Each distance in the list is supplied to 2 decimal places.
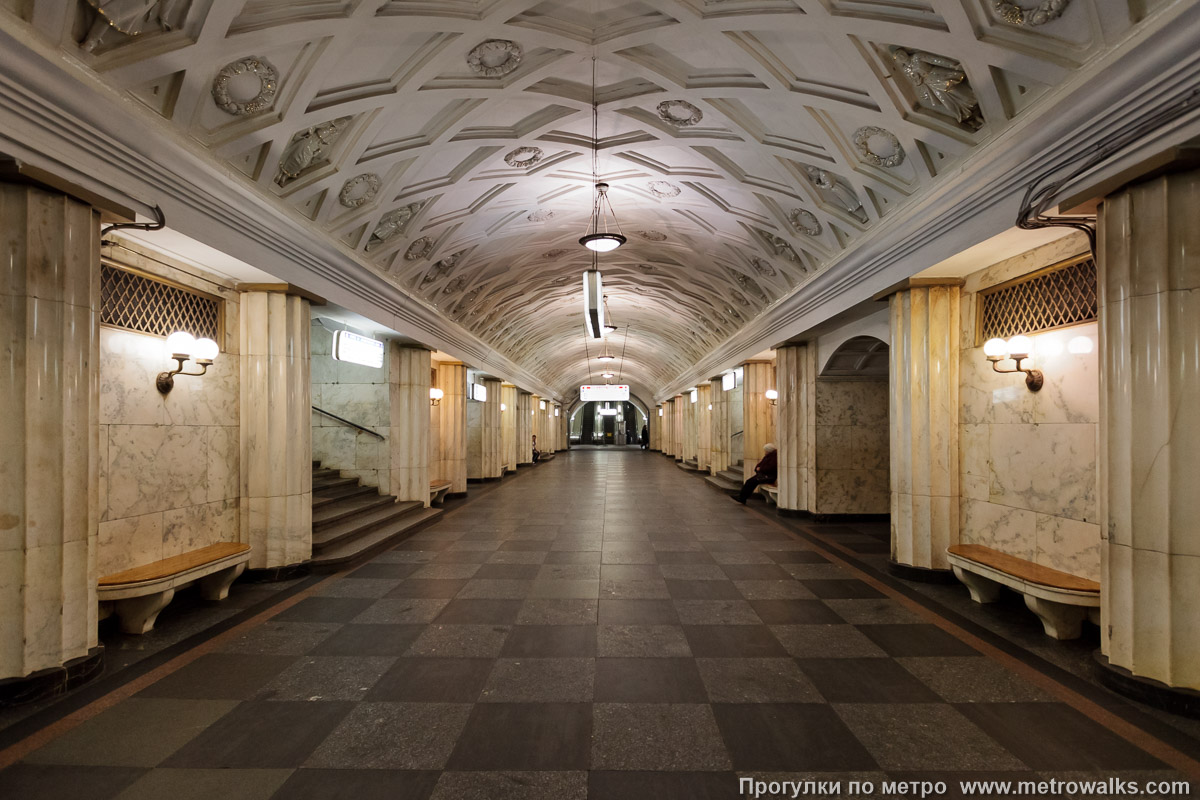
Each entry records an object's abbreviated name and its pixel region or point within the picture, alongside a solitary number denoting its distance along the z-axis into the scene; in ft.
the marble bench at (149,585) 13.82
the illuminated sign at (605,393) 108.37
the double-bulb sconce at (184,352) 16.47
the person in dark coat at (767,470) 37.63
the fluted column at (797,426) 32.22
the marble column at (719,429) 55.88
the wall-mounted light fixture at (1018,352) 16.20
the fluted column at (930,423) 19.24
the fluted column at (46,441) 10.78
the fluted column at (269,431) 19.71
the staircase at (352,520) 22.33
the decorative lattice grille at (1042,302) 14.87
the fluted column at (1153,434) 10.52
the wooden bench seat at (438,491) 37.51
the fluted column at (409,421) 32.48
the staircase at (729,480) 45.84
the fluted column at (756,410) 43.70
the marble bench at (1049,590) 13.34
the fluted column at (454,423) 43.04
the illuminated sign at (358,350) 25.73
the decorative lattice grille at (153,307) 15.30
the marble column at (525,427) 75.41
